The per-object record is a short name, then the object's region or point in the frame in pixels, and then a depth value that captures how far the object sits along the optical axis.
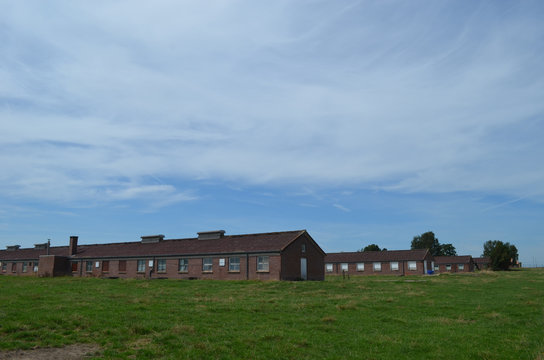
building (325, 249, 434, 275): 82.38
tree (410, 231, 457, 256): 163.50
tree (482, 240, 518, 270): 103.12
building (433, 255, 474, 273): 103.76
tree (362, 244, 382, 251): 130.12
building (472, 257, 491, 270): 126.20
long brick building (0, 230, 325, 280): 48.49
